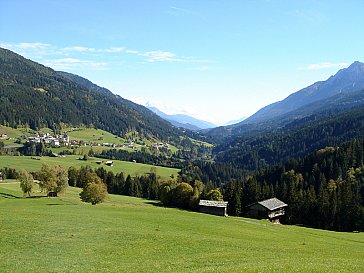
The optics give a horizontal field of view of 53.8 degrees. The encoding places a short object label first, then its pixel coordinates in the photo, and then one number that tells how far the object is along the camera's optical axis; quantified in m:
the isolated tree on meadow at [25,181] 101.75
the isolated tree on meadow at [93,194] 92.19
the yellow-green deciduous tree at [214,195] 120.29
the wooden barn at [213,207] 104.75
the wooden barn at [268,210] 109.50
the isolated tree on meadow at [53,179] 101.12
